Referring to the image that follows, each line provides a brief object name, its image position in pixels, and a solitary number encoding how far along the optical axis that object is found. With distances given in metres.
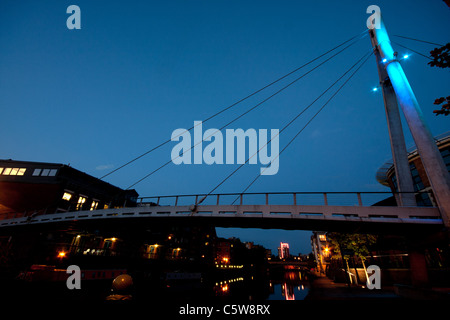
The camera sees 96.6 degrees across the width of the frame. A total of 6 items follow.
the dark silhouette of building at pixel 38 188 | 32.25
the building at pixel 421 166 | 20.61
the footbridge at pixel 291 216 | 12.13
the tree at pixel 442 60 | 6.05
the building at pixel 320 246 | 76.69
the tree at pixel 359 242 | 22.12
